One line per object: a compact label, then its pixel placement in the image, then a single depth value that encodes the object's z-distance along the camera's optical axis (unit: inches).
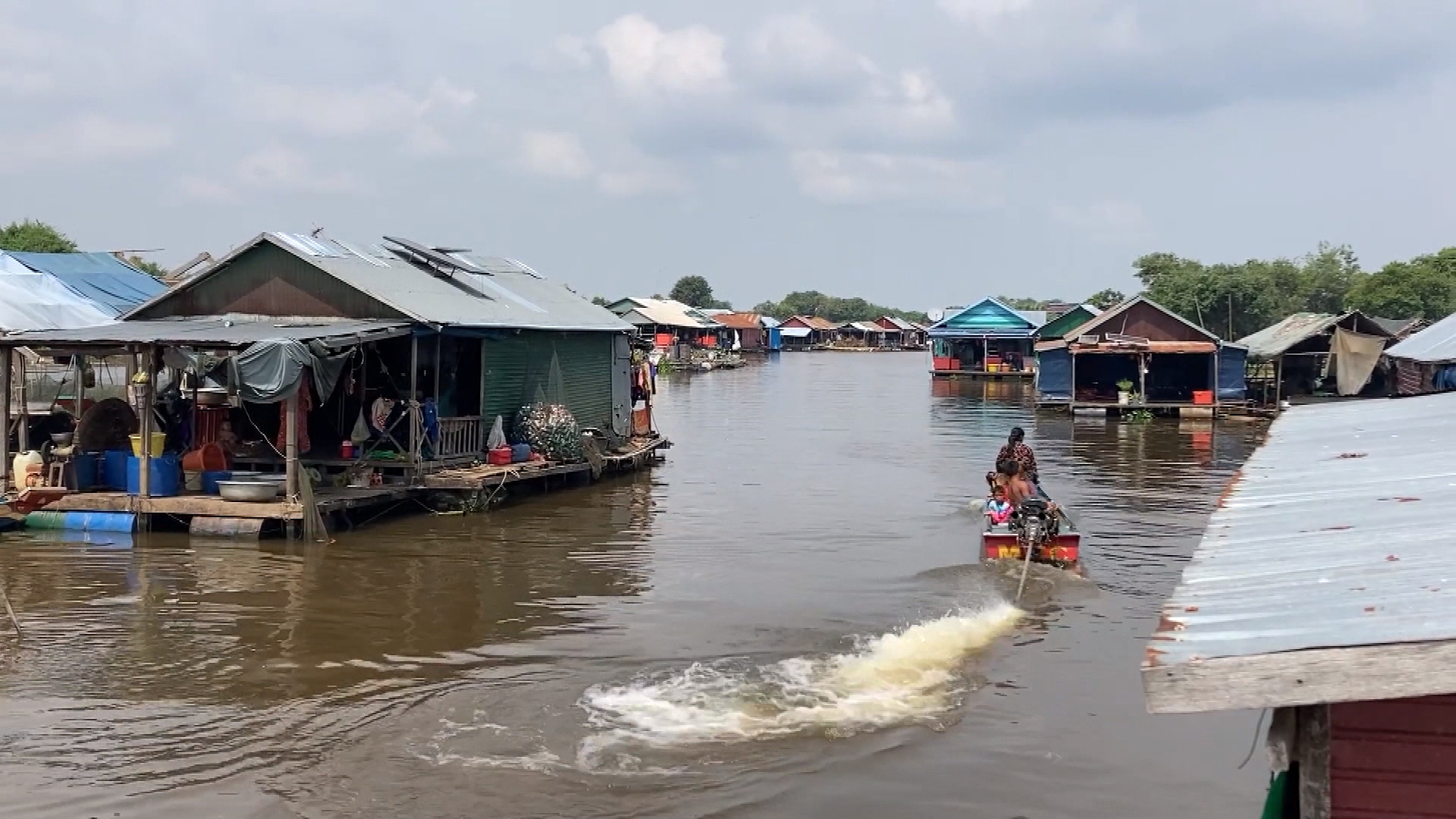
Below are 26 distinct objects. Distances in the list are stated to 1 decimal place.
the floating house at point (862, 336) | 4308.6
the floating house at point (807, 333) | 4158.5
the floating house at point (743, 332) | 3575.3
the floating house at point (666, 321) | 2691.9
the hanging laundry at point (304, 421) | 642.2
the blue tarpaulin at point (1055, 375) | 1546.5
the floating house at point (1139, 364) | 1440.7
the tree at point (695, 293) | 5516.7
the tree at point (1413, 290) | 1937.7
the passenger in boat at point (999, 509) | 564.7
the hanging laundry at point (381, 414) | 684.1
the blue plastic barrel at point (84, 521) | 609.3
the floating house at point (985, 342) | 2268.7
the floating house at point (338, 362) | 606.9
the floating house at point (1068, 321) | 1927.9
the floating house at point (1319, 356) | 1317.7
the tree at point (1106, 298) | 3024.1
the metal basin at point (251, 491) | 603.5
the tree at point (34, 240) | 1718.8
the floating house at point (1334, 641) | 122.0
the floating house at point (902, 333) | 4414.4
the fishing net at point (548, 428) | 782.5
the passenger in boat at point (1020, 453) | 591.2
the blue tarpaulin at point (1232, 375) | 1438.2
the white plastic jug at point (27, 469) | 632.4
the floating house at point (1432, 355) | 740.6
